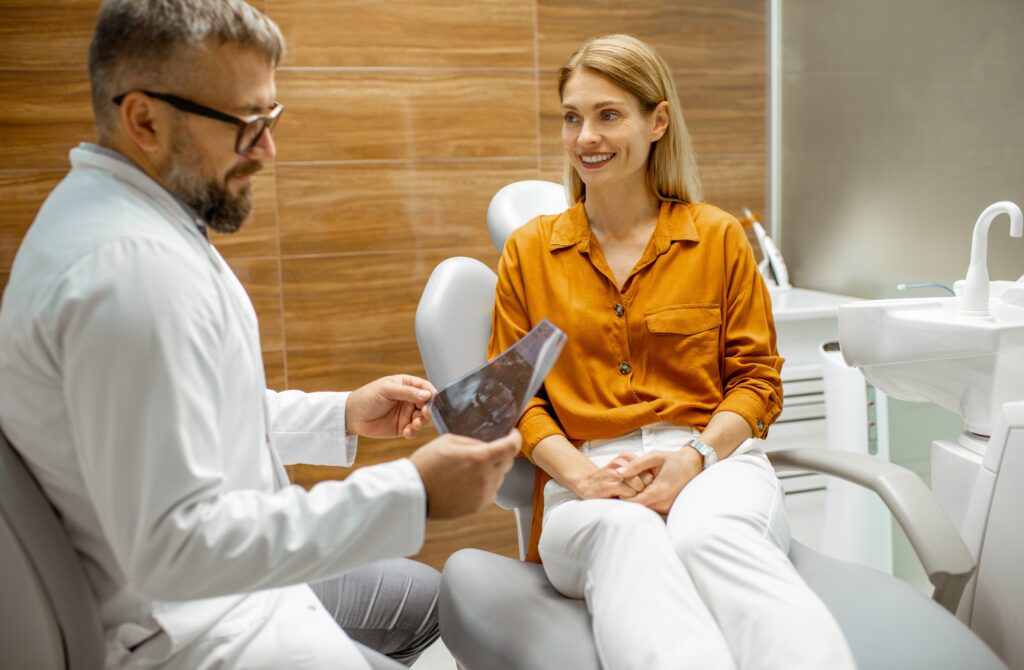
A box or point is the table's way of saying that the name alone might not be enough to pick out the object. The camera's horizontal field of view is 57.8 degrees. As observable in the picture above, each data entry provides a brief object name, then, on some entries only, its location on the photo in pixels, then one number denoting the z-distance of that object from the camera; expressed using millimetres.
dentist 954
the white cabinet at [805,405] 2842
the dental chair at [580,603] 1345
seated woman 1500
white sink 1665
